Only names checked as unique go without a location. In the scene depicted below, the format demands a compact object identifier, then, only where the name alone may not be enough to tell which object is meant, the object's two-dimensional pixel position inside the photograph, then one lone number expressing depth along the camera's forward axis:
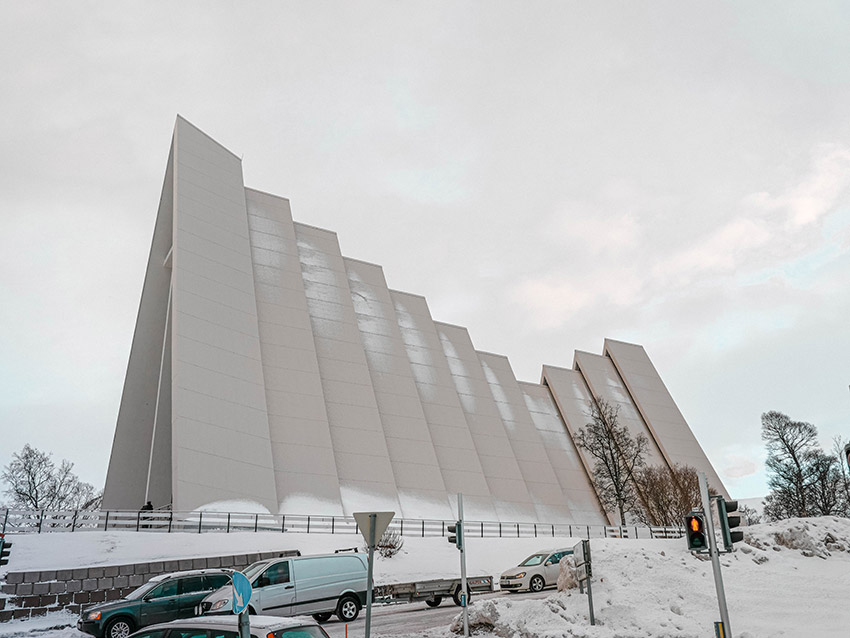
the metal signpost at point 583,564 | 11.98
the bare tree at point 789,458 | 41.31
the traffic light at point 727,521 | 9.62
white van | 13.48
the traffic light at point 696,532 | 9.99
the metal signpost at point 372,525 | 9.62
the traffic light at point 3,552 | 13.72
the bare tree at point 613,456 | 39.62
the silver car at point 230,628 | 6.13
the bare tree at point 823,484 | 41.22
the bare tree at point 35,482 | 51.59
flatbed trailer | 16.12
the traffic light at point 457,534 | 13.46
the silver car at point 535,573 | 19.48
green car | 12.13
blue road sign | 6.10
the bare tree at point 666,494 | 36.27
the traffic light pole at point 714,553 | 9.41
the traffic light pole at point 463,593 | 11.66
